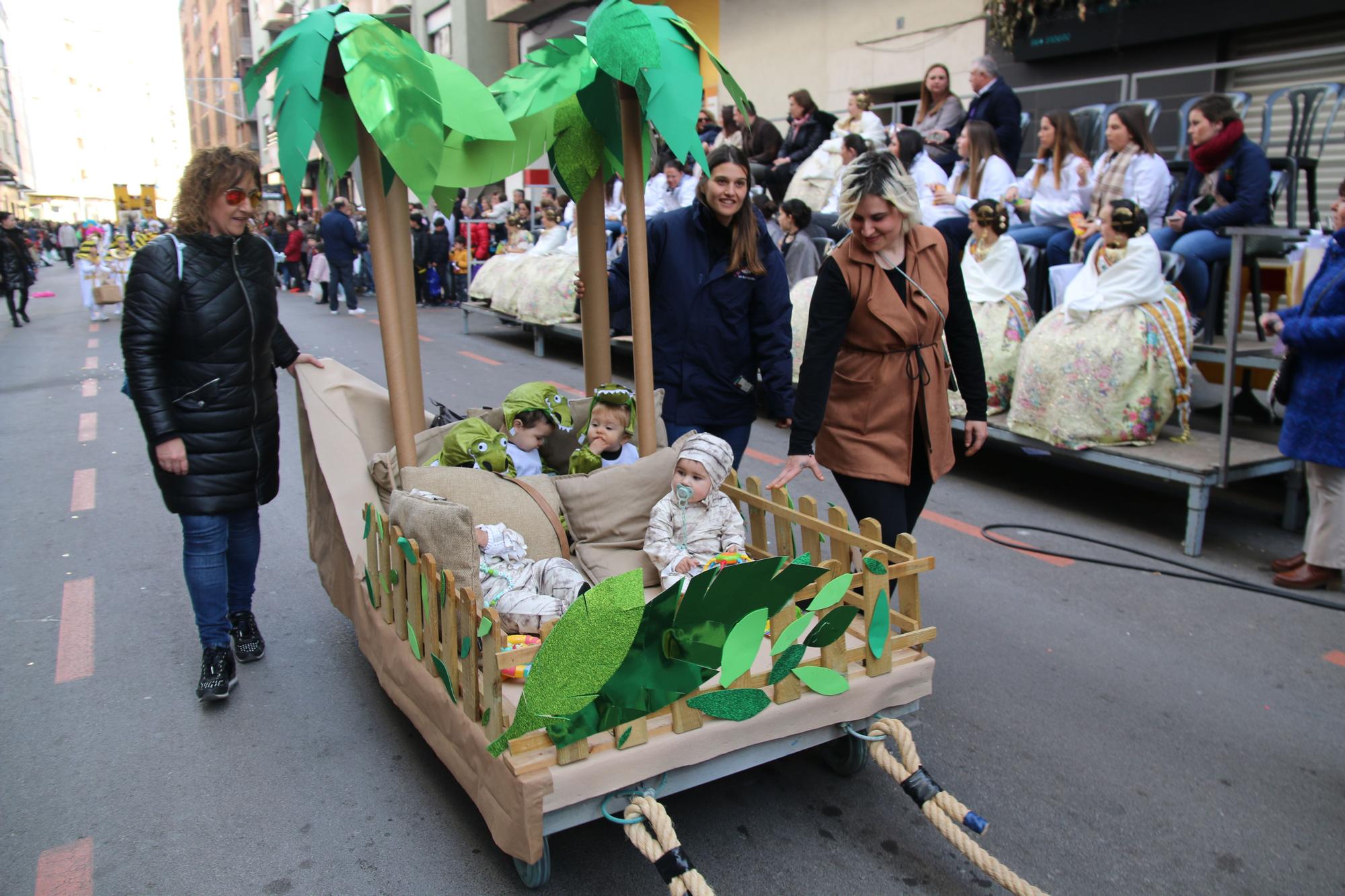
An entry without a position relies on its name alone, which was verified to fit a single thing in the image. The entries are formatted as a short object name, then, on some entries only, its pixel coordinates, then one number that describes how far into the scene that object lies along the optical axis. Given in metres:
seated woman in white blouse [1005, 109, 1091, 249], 8.30
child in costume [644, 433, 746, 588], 3.71
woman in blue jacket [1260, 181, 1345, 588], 4.75
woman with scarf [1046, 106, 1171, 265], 7.72
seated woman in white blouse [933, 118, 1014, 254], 8.77
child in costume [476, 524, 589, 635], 3.40
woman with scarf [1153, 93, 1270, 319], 7.05
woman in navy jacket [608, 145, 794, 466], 4.20
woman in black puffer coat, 3.52
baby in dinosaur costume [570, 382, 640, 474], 4.15
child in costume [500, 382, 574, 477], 4.19
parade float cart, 2.47
